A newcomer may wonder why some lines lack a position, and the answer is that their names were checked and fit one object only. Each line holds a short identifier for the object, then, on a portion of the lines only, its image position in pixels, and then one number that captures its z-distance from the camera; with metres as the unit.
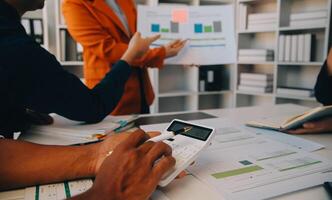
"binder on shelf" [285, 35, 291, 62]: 2.99
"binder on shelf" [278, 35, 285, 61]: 3.04
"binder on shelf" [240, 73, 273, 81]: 3.23
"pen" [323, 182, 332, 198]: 0.61
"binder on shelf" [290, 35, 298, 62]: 2.94
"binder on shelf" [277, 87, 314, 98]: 2.85
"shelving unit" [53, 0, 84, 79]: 2.76
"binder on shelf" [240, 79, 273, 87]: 3.24
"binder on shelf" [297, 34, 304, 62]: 2.90
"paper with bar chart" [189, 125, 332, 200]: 0.62
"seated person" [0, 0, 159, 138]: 0.78
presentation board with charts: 1.72
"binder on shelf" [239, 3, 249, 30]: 3.43
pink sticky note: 1.76
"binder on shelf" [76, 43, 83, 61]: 2.85
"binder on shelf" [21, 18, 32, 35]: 2.64
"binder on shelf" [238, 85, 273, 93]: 3.25
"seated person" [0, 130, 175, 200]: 0.54
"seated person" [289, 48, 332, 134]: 1.48
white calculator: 0.62
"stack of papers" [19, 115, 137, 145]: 0.95
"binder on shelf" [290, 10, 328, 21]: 2.70
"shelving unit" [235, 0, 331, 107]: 2.94
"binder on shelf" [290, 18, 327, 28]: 2.71
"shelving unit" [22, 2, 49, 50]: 2.74
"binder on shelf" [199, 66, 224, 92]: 3.51
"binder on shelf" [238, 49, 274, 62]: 3.23
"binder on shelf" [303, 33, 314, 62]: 2.85
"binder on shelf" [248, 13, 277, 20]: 3.12
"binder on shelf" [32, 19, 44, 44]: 2.68
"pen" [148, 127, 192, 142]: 0.71
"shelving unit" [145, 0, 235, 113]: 3.42
